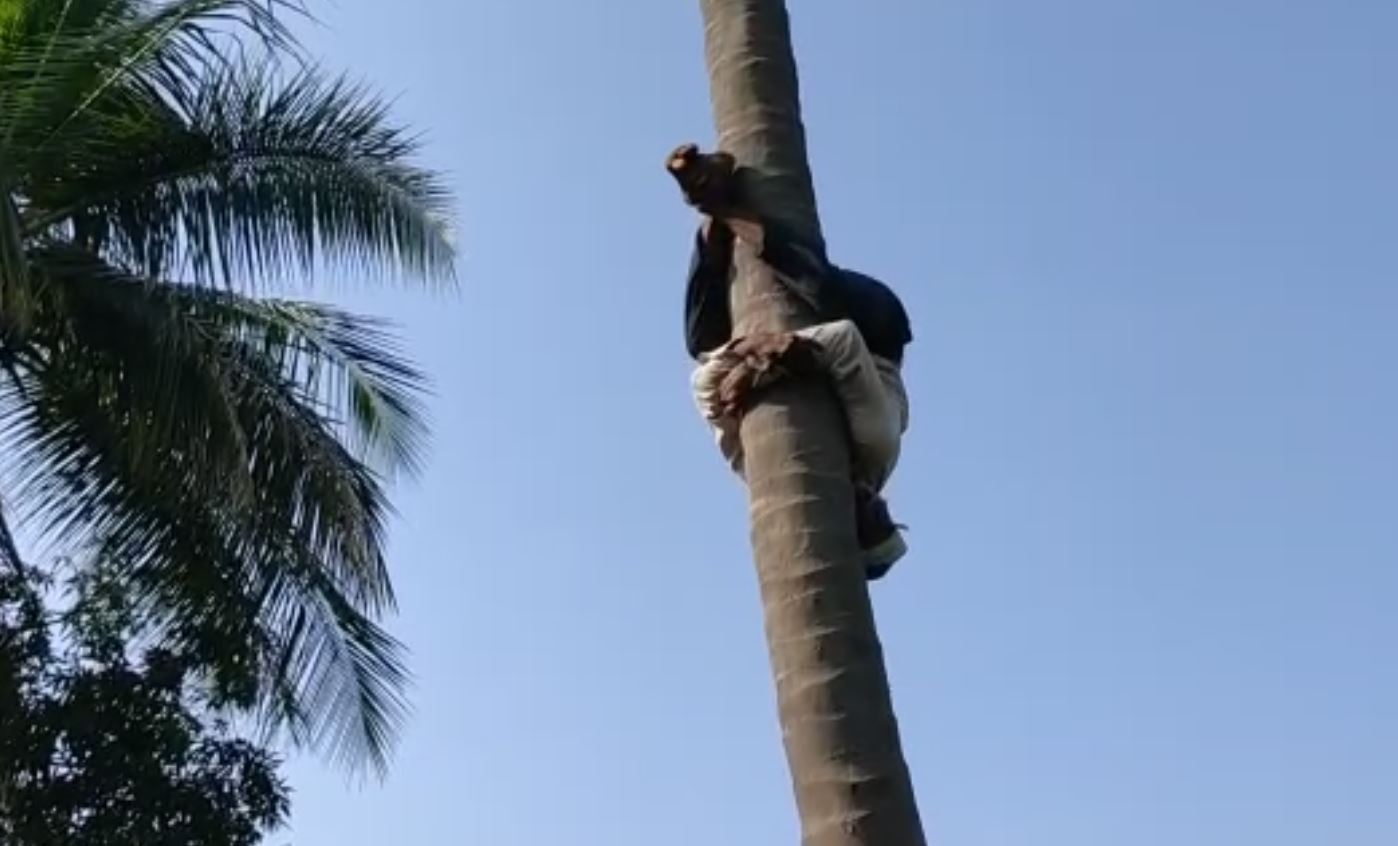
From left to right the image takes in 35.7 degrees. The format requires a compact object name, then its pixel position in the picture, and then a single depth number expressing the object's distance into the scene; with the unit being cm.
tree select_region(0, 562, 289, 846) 1044
